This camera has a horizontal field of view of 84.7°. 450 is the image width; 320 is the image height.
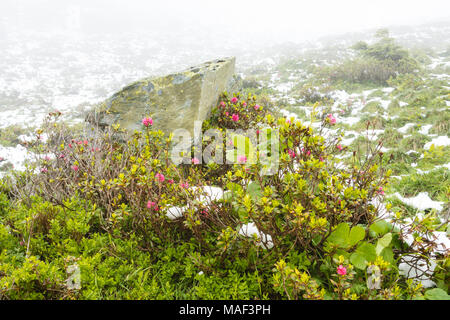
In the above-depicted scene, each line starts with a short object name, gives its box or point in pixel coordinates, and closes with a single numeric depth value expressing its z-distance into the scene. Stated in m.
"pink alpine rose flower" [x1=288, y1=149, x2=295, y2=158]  2.10
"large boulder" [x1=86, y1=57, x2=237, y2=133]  3.84
